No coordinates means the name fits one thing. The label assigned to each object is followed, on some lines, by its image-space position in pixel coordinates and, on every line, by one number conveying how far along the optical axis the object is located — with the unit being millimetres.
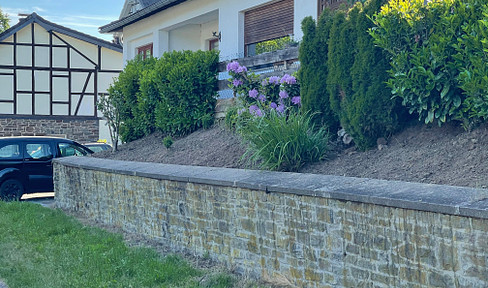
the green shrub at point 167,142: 11656
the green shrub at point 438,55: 6164
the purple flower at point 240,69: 10453
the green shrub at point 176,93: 12625
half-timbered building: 29375
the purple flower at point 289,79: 9367
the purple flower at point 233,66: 10500
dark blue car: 15023
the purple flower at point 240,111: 10365
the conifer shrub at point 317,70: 8508
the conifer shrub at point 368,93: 7520
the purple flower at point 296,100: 9219
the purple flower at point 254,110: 9531
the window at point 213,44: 19705
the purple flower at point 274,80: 9781
